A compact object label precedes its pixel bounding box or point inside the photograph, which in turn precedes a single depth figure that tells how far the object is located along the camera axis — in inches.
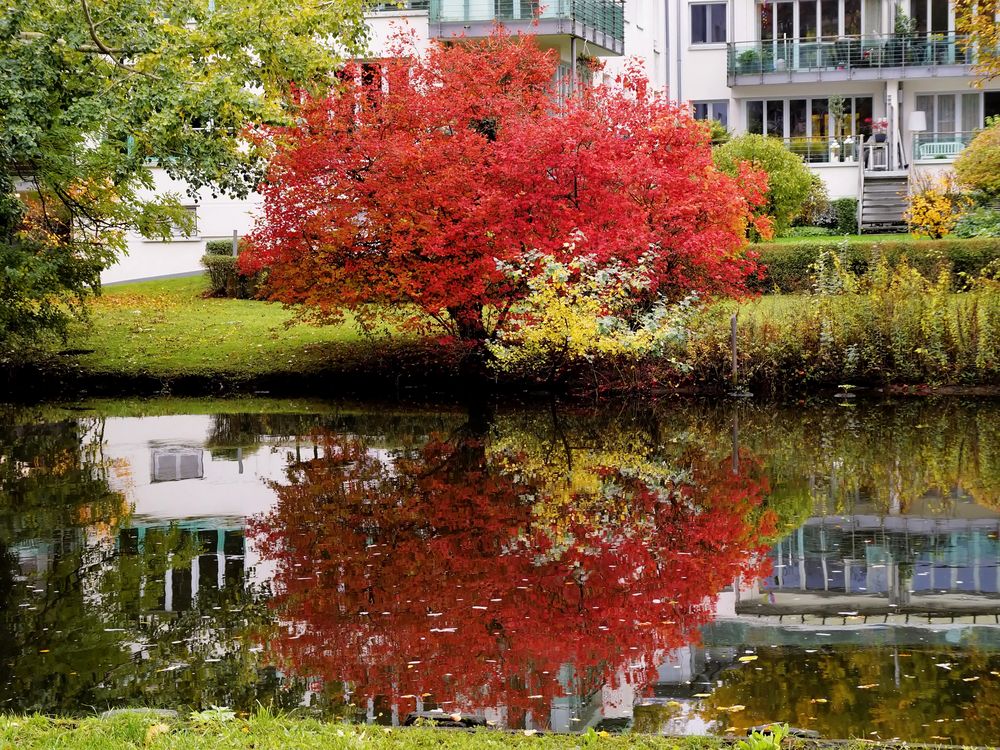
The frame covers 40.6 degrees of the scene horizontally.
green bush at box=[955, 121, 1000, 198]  1341.0
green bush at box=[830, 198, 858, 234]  1568.7
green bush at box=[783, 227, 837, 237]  1525.0
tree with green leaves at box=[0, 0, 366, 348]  699.4
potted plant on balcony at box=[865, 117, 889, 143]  1717.8
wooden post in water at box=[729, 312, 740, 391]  860.6
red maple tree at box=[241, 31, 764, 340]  832.3
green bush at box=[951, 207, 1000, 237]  1263.0
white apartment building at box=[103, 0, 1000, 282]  1651.1
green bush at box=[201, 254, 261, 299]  1284.4
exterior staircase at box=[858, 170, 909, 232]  1561.3
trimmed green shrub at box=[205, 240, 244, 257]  1381.6
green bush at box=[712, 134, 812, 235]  1443.2
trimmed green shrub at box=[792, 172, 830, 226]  1584.6
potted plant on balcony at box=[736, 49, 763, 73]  1786.4
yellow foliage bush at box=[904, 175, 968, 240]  1370.6
